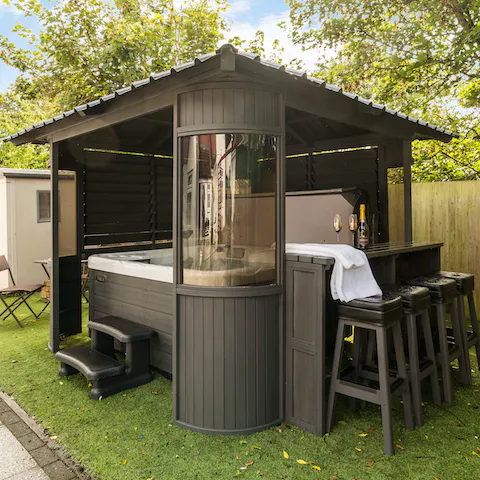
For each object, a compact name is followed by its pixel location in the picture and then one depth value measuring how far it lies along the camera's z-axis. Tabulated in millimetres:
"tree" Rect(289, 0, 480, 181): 6664
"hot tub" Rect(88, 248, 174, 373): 3457
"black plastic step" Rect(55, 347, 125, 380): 3096
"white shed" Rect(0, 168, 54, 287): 6973
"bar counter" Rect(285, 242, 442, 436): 2555
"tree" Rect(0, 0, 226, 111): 9578
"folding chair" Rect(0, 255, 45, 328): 4957
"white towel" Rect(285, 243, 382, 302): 2537
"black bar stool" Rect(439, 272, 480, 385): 3363
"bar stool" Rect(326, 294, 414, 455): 2385
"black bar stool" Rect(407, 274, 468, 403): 3037
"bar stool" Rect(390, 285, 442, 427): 2689
